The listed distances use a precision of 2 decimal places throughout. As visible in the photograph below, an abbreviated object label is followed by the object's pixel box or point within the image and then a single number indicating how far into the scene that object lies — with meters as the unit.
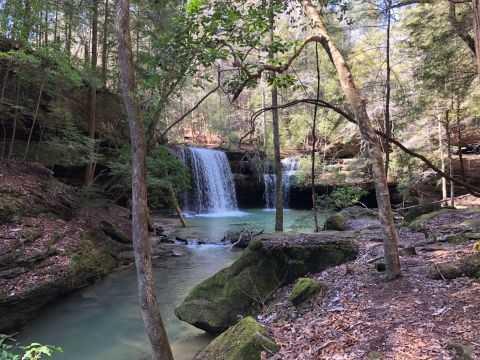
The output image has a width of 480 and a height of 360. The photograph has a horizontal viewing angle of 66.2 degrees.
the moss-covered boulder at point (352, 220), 11.11
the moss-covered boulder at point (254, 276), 6.41
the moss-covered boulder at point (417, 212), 11.32
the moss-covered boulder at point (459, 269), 4.62
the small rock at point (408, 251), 6.13
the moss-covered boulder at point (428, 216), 9.37
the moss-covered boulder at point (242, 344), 3.74
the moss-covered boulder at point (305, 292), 5.24
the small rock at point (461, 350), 2.83
